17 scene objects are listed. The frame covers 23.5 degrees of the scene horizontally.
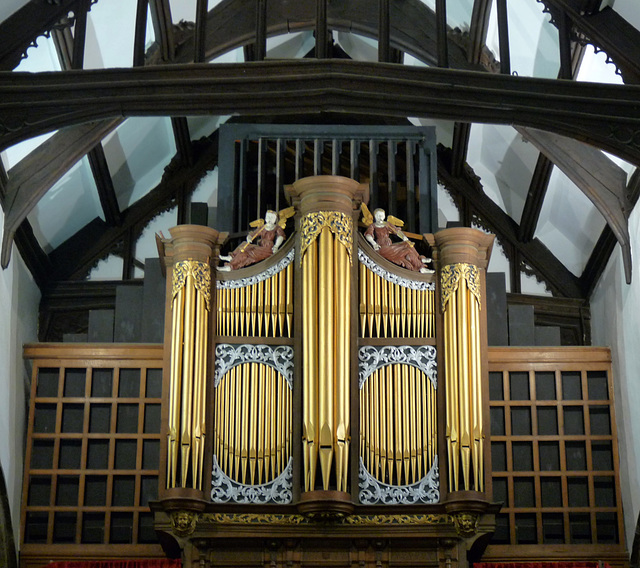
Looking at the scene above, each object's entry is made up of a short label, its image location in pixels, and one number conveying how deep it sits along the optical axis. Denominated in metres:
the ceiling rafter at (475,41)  16.89
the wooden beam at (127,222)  18.69
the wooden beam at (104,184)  18.03
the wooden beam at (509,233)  18.53
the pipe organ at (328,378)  14.80
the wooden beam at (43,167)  16.06
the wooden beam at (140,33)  15.04
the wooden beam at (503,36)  14.98
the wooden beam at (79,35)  14.97
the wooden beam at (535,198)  17.84
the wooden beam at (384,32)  14.91
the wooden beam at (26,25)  15.12
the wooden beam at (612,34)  15.07
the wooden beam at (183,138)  18.80
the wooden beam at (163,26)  17.27
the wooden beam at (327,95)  14.75
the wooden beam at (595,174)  16.12
